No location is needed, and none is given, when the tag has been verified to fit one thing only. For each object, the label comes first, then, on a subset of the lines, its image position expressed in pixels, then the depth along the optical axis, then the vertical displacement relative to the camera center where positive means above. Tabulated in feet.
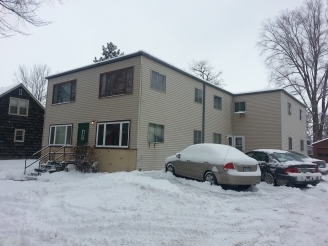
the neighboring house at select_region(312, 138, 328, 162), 62.75 +1.33
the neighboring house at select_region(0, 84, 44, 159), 75.77 +6.92
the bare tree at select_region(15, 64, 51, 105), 147.95 +35.50
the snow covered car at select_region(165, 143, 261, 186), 29.01 -1.54
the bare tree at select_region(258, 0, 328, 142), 101.35 +40.37
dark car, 31.83 -1.90
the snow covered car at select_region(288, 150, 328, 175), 43.93 -1.75
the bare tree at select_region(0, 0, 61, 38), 29.71 +15.22
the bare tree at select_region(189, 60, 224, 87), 143.23 +43.37
